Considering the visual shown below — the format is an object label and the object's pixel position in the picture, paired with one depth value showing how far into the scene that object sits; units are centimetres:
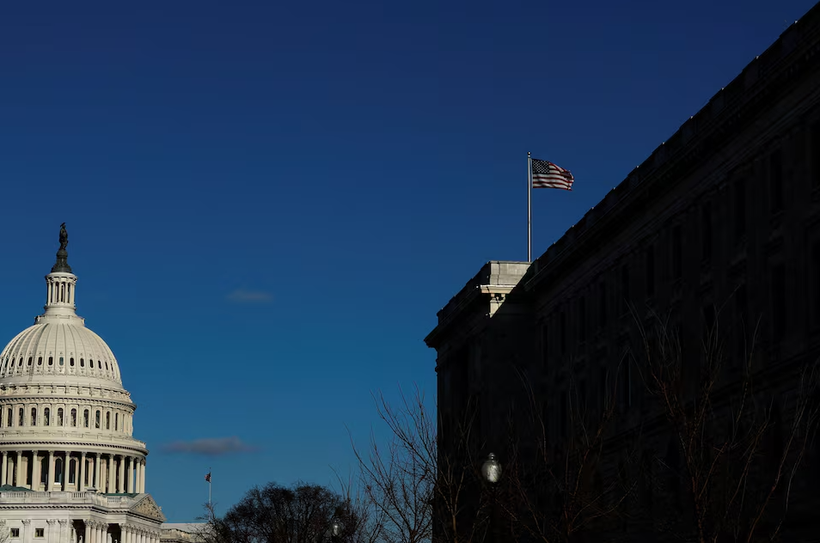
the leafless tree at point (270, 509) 17024
